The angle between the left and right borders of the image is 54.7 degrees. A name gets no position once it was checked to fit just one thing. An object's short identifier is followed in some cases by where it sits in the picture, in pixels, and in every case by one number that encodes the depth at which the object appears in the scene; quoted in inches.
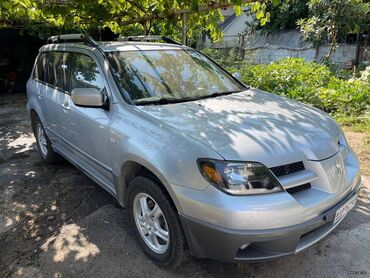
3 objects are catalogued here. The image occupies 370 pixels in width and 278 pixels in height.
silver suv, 89.0
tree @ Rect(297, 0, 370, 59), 480.8
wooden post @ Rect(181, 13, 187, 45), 249.0
